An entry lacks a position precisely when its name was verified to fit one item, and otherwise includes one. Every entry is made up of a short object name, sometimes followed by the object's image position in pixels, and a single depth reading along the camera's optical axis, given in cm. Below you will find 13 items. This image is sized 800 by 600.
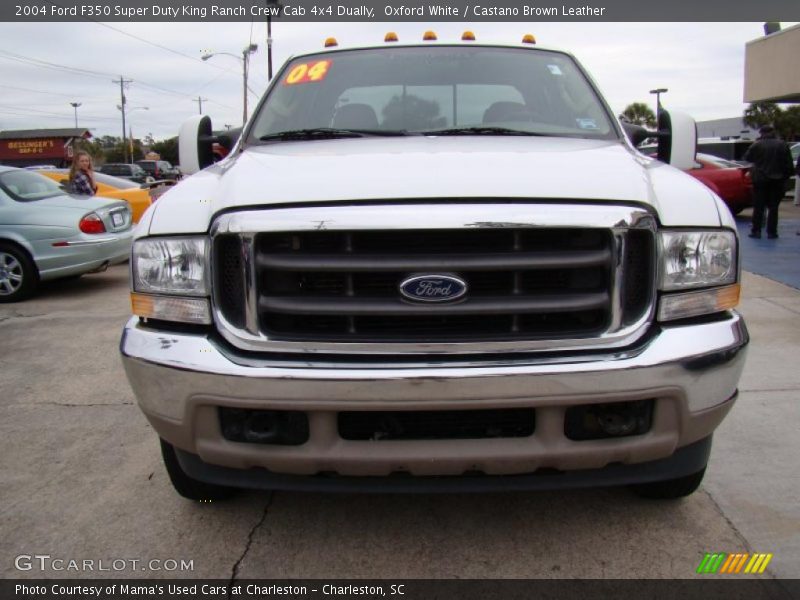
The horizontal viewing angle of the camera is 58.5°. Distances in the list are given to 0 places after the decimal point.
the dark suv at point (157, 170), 4244
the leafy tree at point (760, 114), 4882
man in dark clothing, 1122
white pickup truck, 210
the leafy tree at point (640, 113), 6128
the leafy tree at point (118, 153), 9129
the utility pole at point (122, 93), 7781
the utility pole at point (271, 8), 2678
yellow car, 994
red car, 1439
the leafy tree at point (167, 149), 9044
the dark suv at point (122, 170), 3832
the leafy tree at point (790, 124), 4678
